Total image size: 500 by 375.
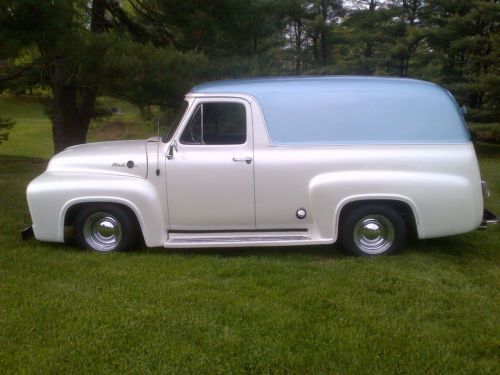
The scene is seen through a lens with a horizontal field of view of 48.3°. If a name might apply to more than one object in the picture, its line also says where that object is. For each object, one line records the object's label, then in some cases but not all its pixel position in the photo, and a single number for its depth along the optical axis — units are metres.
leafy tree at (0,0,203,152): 7.30
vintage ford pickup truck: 5.85
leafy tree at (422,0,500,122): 17.92
